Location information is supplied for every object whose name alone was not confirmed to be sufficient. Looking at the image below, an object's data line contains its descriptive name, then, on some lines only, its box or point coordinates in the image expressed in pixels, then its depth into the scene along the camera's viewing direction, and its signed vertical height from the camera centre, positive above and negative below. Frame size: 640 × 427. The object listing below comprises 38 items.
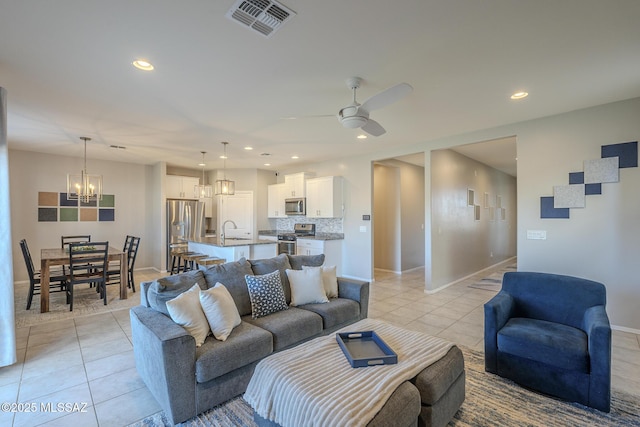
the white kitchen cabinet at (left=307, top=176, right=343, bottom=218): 6.54 +0.42
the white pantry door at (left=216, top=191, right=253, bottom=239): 8.02 +0.17
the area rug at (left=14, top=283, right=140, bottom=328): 4.03 -1.39
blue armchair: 2.10 -0.97
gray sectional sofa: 1.94 -0.96
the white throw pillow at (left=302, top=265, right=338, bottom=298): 3.33 -0.75
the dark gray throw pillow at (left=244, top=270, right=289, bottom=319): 2.80 -0.77
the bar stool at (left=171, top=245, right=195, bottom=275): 5.67 -0.85
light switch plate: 3.99 -0.26
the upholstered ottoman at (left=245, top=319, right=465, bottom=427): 1.47 -0.96
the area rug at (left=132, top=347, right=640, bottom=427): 1.99 -1.40
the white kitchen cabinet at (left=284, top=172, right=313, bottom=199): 7.17 +0.79
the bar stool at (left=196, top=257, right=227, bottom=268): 4.77 -0.75
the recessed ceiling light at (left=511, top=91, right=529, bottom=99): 3.23 +1.35
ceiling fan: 2.37 +0.98
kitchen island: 4.93 -0.58
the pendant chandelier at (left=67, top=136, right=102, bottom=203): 4.91 +0.54
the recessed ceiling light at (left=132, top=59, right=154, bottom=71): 2.53 +1.33
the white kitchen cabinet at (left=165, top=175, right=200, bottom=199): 7.39 +0.75
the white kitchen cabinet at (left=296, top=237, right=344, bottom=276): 6.26 -0.72
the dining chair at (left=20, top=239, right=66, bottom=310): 4.31 -0.91
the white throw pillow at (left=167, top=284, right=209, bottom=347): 2.17 -0.75
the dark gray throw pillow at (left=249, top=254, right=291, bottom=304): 3.15 -0.57
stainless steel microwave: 7.07 +0.24
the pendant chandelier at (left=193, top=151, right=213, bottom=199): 5.88 +0.51
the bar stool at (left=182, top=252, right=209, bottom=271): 5.04 -0.72
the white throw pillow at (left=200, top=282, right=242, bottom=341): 2.28 -0.77
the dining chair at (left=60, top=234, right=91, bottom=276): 5.84 -0.51
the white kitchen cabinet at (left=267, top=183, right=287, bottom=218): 7.75 +0.42
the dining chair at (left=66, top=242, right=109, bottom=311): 4.32 -0.75
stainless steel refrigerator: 7.07 -0.13
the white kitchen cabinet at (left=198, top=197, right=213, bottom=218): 8.25 +0.25
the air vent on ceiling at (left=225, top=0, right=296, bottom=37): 1.87 +1.34
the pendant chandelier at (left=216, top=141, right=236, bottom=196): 5.27 +0.52
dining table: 4.22 -0.72
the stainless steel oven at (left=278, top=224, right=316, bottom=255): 6.87 -0.49
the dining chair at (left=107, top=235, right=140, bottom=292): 4.99 -0.95
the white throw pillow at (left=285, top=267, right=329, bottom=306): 3.09 -0.76
